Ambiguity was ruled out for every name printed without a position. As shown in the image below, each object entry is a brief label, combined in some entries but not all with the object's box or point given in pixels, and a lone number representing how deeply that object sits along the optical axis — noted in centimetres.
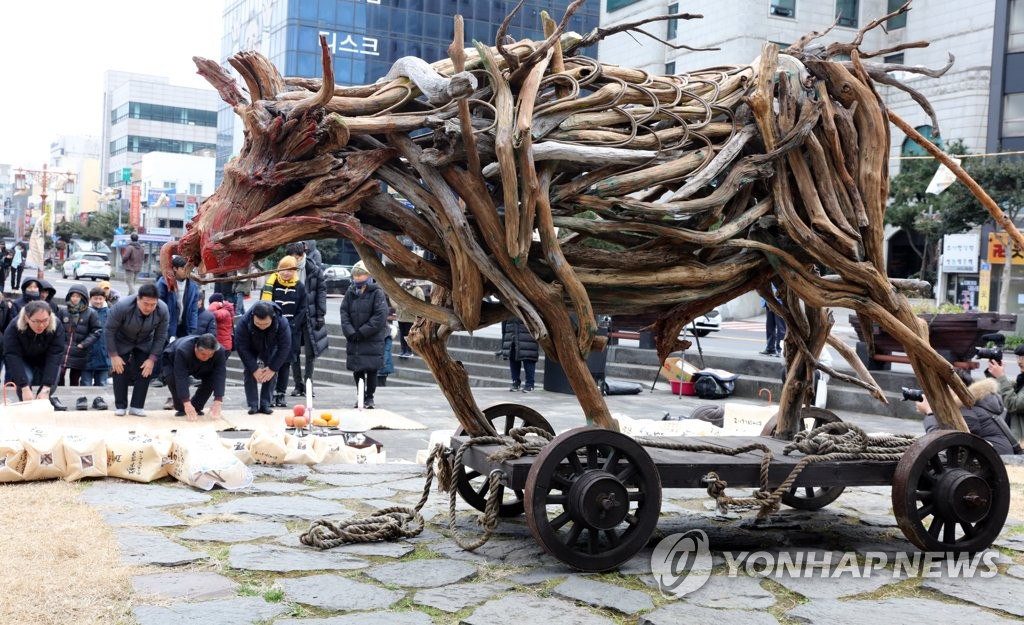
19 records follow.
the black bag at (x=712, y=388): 1482
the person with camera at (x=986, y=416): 847
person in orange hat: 1273
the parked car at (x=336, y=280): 3800
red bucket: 1535
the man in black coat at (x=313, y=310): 1309
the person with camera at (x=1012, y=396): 1052
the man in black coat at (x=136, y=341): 1061
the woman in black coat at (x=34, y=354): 1079
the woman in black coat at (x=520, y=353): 1489
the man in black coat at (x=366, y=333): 1256
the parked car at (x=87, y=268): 4341
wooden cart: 457
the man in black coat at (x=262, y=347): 1138
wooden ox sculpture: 465
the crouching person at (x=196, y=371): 1068
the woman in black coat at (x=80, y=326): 1286
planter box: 1238
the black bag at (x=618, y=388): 1487
